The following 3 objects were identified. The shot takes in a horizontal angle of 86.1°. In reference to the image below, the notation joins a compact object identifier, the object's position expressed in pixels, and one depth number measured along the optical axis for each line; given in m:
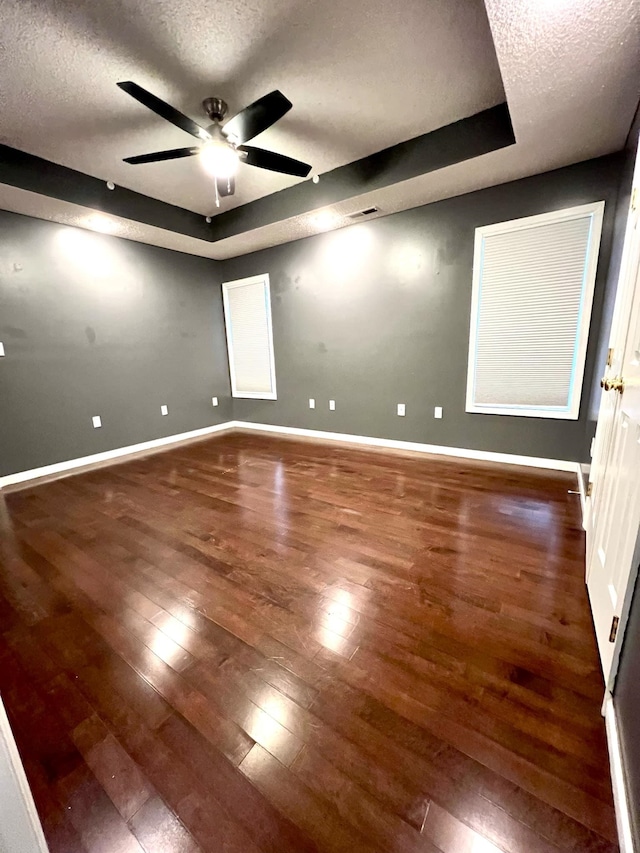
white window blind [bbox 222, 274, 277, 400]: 4.79
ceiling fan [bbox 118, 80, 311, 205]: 1.84
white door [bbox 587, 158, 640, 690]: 1.05
